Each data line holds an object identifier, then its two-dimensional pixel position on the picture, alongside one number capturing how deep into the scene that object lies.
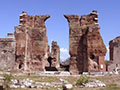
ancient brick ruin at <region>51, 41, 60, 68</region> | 32.33
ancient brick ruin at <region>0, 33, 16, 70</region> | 25.02
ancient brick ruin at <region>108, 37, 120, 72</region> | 25.98
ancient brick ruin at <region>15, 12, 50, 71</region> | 21.86
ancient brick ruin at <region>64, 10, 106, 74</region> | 20.41
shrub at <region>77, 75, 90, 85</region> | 12.98
